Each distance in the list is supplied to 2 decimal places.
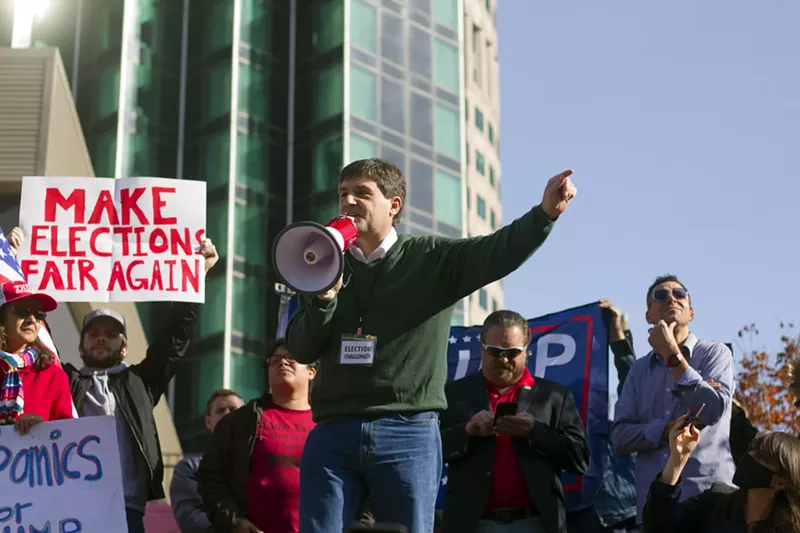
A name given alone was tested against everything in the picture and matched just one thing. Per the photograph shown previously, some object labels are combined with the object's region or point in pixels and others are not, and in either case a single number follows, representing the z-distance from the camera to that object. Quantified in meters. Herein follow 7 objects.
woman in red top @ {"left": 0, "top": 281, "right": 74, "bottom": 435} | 5.89
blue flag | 7.78
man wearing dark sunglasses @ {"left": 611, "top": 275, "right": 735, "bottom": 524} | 6.54
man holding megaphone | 4.57
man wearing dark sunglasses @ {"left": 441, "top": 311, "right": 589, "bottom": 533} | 6.12
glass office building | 29.84
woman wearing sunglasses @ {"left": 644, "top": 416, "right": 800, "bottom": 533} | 5.37
